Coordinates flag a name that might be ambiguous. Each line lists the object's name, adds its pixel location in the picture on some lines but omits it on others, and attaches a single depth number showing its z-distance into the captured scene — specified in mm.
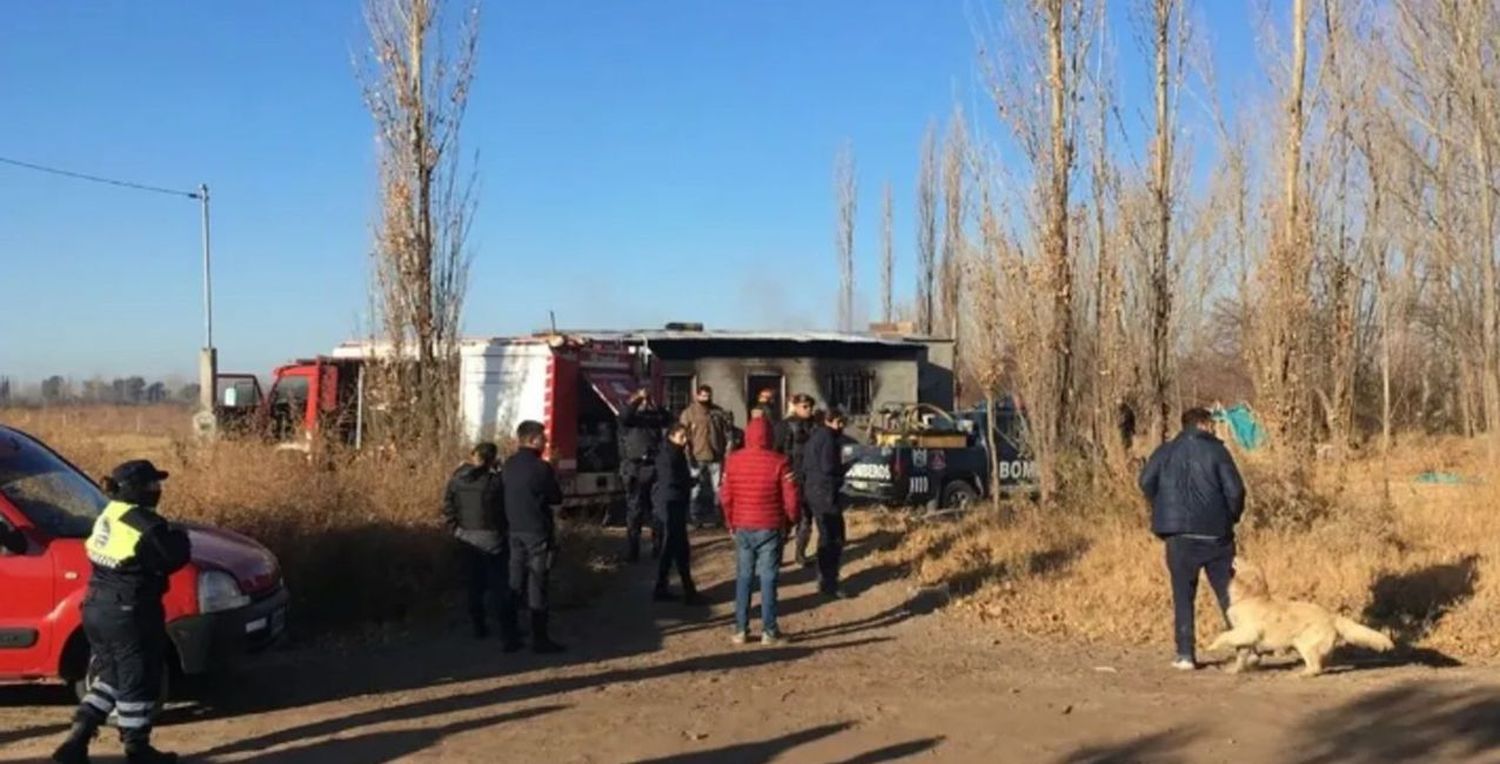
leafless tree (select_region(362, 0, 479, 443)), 16406
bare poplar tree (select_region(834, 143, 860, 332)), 53219
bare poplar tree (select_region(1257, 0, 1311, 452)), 14453
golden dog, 8383
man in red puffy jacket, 9586
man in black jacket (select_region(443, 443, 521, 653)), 9609
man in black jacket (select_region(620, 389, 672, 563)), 13227
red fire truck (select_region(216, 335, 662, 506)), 15852
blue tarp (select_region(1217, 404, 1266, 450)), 14414
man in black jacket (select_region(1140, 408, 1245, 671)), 8680
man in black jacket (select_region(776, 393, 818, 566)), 13062
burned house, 30281
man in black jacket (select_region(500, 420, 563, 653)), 9266
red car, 7094
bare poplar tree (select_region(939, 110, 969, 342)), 43031
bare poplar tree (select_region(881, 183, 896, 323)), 52625
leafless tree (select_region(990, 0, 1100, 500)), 15273
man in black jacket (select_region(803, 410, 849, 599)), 11625
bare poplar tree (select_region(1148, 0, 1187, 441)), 16094
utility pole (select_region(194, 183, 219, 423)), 22245
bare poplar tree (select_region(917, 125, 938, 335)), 46500
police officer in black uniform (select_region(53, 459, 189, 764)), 6109
